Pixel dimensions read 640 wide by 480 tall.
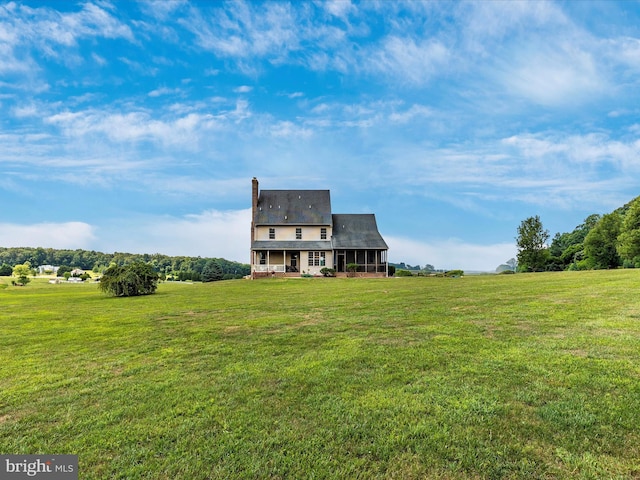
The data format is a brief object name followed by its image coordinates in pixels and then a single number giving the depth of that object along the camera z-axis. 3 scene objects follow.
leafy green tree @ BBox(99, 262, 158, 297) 17.88
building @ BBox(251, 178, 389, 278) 34.53
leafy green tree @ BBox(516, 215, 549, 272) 41.12
